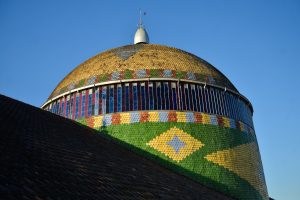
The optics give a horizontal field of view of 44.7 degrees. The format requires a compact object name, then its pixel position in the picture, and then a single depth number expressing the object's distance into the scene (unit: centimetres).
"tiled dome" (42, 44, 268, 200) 1290
